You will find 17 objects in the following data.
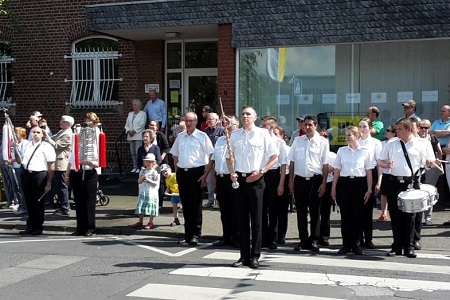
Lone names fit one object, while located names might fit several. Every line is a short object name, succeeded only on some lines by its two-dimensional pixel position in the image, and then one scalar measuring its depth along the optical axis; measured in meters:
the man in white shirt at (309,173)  9.49
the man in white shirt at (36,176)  11.45
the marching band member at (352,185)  9.26
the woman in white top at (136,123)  16.66
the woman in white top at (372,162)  9.39
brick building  13.99
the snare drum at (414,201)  8.73
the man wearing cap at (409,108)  12.32
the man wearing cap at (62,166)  12.89
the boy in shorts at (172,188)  11.70
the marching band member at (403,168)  9.10
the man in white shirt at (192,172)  10.27
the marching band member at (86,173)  11.13
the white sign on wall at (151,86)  17.92
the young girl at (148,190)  11.35
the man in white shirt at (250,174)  8.38
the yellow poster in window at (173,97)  18.08
